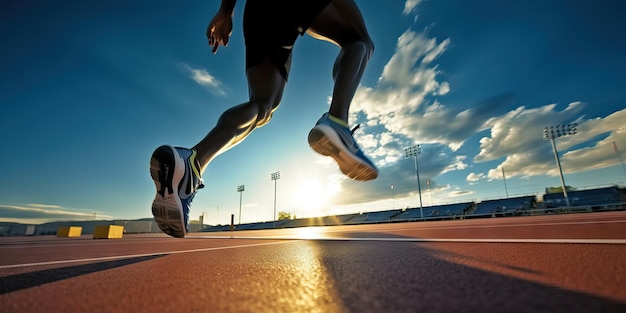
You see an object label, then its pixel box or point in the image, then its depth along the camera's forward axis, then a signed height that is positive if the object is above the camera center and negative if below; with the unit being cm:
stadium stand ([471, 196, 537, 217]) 2099 +139
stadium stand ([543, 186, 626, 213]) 2031 +178
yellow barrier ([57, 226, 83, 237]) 1263 +8
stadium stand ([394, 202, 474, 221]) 2408 +121
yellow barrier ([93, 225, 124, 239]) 774 +3
